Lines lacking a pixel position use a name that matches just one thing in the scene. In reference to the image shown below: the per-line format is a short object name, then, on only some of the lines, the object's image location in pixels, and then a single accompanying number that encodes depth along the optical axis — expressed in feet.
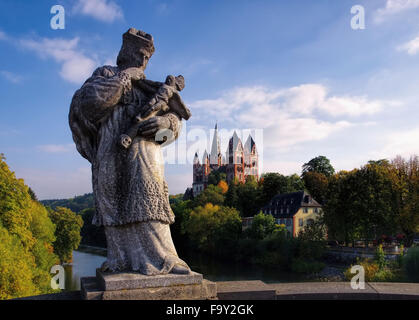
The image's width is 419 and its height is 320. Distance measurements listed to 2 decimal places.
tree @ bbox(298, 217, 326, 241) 130.82
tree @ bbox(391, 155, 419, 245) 109.91
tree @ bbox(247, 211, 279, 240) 149.89
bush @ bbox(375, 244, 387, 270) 81.41
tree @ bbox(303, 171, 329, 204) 191.93
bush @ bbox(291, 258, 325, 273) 117.08
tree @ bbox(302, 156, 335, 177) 215.31
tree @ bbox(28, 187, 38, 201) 204.13
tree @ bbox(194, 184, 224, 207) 214.07
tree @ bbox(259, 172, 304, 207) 196.95
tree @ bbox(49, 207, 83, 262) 151.84
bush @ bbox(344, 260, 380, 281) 75.51
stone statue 14.65
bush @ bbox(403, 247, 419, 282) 67.53
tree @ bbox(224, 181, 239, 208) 214.28
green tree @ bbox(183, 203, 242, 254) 170.91
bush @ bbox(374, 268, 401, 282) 74.59
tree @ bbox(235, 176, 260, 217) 212.56
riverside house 164.35
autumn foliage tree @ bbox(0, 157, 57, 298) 51.88
